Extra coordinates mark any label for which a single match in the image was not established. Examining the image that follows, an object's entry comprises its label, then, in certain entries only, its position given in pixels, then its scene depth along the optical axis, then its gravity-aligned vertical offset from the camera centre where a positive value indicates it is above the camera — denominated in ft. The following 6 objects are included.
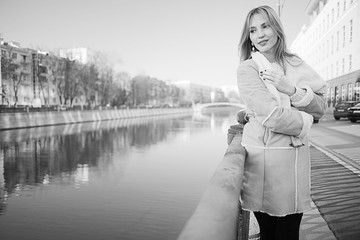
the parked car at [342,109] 65.28 -1.02
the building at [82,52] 257.14 +39.19
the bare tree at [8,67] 119.85 +12.75
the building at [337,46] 76.74 +16.46
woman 5.31 -0.47
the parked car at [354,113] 57.26 -1.56
